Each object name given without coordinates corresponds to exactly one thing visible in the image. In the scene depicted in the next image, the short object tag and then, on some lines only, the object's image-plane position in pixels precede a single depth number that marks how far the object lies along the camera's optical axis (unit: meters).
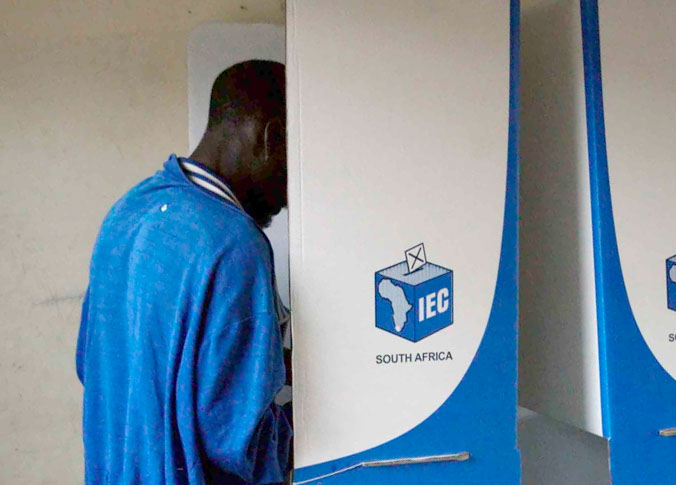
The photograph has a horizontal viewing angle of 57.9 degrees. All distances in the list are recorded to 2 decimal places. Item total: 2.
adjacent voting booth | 0.99
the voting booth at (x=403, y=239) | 0.88
